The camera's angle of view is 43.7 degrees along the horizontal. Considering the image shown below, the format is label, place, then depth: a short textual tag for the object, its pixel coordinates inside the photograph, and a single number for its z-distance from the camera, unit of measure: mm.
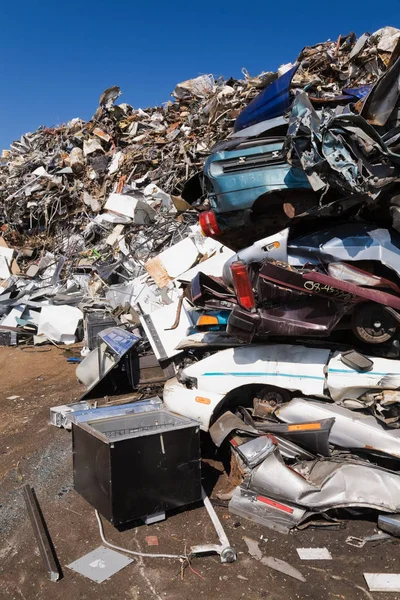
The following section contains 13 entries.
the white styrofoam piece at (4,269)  12668
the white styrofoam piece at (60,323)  9523
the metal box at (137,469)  3383
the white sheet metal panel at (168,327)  6176
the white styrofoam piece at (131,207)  10922
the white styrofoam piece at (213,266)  6742
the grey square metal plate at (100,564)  3029
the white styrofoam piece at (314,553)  3198
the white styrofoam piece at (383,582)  2877
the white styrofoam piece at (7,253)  12995
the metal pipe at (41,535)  3016
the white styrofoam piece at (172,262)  8625
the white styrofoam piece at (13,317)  10266
